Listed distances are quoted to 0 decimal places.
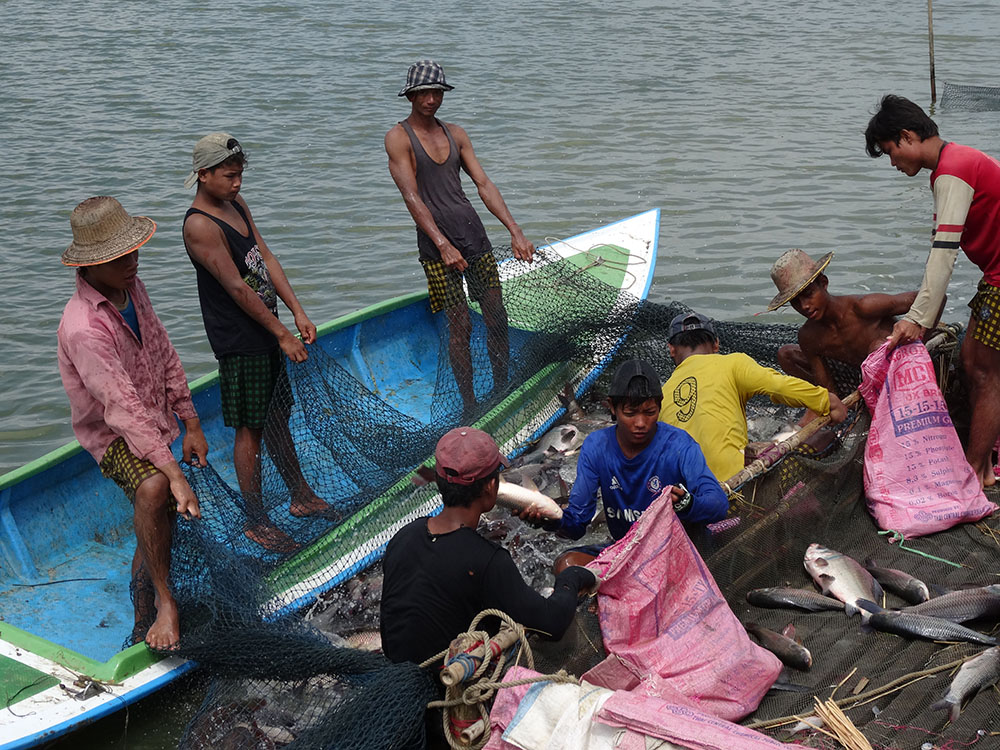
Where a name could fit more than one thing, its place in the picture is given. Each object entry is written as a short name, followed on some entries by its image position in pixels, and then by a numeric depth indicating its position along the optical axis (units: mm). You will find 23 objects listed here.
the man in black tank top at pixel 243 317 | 5324
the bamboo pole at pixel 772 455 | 4691
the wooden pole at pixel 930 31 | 15902
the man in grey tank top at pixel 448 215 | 6672
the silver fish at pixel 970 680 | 3928
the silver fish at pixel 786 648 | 4309
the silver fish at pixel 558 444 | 6961
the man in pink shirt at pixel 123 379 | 4547
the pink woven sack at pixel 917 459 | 5258
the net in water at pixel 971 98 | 16188
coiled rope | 3537
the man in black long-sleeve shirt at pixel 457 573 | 3674
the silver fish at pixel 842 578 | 4746
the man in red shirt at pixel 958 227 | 5066
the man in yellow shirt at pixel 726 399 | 5027
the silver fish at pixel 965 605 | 4426
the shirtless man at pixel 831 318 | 5551
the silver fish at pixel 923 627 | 4305
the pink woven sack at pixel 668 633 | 3932
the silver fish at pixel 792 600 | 4707
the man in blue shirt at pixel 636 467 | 4336
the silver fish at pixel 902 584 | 4734
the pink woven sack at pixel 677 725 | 3291
